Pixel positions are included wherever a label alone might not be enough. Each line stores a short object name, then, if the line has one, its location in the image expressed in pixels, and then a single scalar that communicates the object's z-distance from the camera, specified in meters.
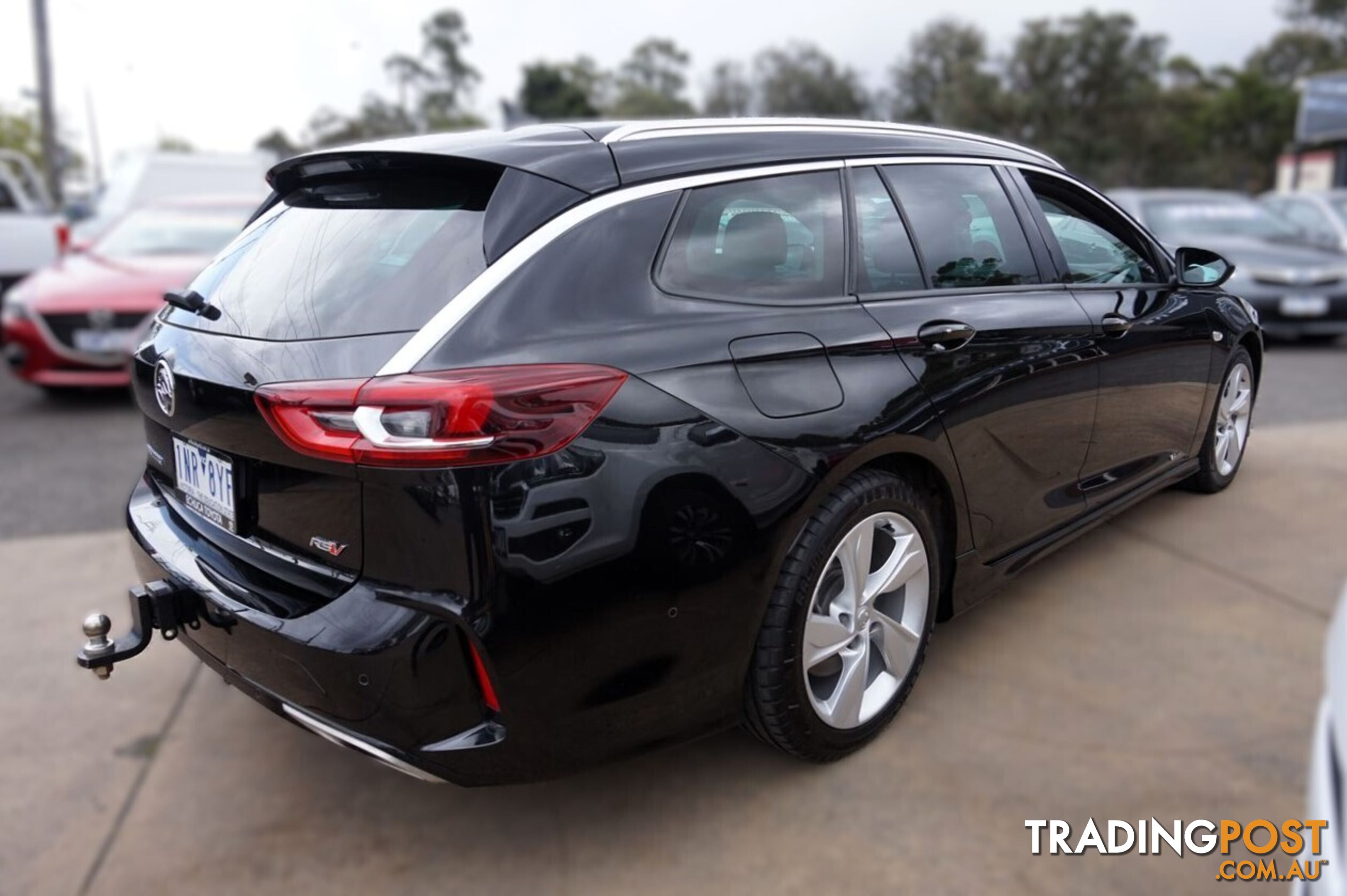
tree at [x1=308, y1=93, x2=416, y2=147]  54.94
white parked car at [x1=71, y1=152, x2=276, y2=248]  13.28
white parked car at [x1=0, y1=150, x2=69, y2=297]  9.71
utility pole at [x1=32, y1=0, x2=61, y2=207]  17.97
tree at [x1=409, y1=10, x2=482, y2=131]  61.09
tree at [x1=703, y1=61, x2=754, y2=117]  57.34
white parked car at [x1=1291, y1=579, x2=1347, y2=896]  1.24
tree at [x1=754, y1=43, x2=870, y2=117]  52.19
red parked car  6.74
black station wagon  1.89
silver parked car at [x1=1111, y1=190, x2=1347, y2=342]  8.92
